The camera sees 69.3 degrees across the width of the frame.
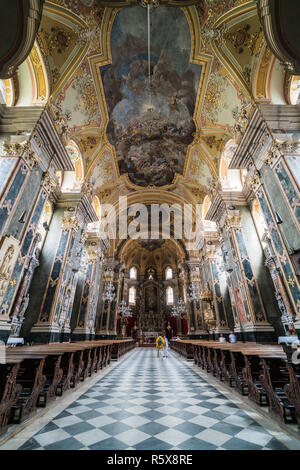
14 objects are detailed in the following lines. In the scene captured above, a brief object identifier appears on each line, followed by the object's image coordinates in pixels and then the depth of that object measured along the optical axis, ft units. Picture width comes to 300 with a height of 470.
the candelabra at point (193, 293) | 57.15
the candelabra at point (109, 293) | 51.56
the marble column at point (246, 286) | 26.71
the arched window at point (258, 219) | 31.89
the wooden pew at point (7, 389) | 8.10
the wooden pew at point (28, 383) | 9.14
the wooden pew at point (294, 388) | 8.53
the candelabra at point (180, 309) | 73.56
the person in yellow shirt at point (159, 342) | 42.75
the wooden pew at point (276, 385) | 9.09
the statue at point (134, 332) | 88.82
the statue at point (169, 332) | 90.82
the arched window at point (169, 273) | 99.60
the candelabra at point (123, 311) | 68.21
